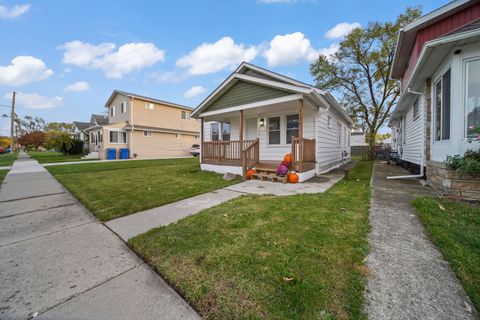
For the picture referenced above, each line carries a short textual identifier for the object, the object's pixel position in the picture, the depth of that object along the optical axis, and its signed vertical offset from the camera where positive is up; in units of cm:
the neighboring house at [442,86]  402 +168
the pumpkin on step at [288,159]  672 -20
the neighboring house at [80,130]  2629 +349
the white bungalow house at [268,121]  690 +146
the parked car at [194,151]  2403 +32
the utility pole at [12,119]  2698 +498
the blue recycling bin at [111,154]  1822 +1
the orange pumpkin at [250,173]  729 -72
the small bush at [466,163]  365 -21
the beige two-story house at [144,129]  1897 +258
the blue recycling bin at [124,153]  1878 +10
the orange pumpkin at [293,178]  640 -80
